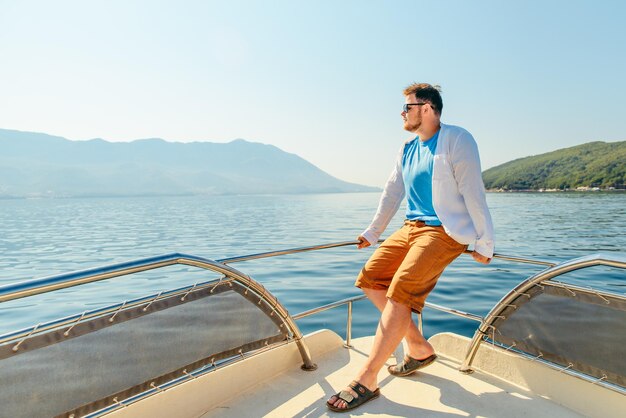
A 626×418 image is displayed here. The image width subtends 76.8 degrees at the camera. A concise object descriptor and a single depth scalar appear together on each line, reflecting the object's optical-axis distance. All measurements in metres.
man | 2.11
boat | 1.48
